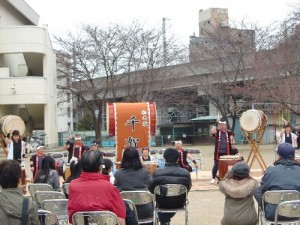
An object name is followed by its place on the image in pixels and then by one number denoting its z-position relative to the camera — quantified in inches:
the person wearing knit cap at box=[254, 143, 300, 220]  211.0
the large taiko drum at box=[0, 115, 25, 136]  566.6
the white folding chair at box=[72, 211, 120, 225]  165.0
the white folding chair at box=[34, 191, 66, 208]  230.2
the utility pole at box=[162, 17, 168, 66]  1332.8
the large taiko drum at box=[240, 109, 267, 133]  504.7
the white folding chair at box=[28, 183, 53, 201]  262.6
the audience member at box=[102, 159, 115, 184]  223.7
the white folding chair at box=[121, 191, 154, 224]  212.7
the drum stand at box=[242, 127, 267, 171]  519.8
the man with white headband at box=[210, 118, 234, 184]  462.9
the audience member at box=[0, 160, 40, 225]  148.6
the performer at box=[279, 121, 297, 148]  520.9
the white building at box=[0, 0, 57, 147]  1221.1
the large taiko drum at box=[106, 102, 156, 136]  533.0
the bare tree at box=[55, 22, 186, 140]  1322.6
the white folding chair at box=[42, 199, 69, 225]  211.9
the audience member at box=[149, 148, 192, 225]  242.5
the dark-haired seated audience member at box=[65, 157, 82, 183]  264.9
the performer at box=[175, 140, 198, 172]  426.3
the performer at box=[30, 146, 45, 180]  425.2
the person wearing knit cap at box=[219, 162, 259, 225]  211.8
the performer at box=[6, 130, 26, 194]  445.1
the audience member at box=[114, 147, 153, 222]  221.3
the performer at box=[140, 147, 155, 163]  436.8
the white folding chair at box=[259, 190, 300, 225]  202.8
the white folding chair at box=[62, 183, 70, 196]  262.7
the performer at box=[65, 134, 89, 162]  499.2
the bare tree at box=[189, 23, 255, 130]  1158.3
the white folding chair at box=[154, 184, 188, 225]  238.4
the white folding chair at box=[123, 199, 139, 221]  189.8
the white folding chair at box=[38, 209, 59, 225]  182.4
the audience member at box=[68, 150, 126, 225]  167.8
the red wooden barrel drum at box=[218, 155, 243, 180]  443.2
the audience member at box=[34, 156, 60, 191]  320.8
